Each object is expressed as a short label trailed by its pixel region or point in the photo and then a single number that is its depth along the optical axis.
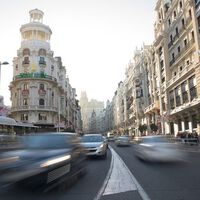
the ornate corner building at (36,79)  63.91
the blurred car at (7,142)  19.67
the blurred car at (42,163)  6.91
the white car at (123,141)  36.12
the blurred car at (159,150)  12.30
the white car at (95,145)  16.17
